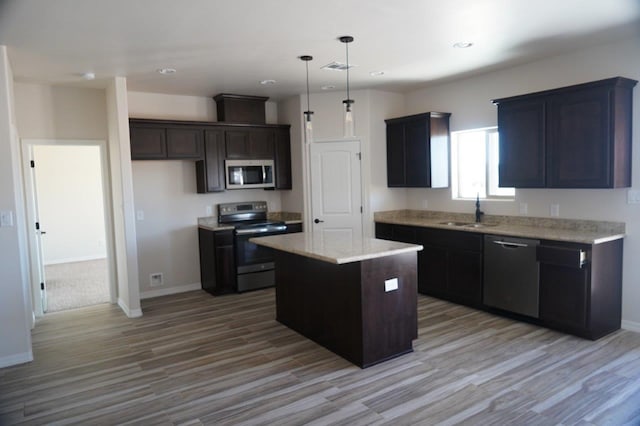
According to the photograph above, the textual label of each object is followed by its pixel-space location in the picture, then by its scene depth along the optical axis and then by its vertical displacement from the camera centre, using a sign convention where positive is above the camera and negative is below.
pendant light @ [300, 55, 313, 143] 3.97 +0.55
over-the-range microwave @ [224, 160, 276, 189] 6.17 +0.20
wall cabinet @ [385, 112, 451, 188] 5.68 +0.44
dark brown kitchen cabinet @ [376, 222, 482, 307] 4.86 -0.94
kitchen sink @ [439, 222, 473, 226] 5.33 -0.52
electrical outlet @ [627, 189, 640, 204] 4.04 -0.18
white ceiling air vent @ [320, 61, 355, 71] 4.66 +1.28
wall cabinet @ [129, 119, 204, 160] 5.48 +0.64
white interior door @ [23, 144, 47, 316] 5.12 -0.43
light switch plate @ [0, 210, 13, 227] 3.73 -0.19
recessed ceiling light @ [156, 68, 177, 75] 4.67 +1.29
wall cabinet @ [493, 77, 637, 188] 3.91 +0.40
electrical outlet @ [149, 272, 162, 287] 5.92 -1.20
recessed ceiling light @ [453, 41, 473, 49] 4.02 +1.27
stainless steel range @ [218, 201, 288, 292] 5.92 -0.83
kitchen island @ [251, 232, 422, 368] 3.48 -0.93
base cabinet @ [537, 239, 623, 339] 3.88 -1.00
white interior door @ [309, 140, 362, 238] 6.21 -0.03
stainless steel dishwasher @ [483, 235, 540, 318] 4.27 -0.96
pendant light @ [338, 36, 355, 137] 3.72 +0.64
